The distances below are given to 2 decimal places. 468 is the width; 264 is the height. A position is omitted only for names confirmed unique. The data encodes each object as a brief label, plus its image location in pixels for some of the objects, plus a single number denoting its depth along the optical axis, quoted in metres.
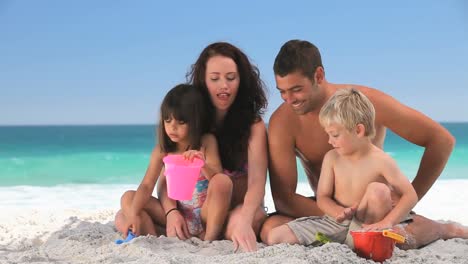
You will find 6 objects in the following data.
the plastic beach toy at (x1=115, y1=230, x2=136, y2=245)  3.09
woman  3.12
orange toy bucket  2.59
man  2.99
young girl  3.01
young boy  2.71
